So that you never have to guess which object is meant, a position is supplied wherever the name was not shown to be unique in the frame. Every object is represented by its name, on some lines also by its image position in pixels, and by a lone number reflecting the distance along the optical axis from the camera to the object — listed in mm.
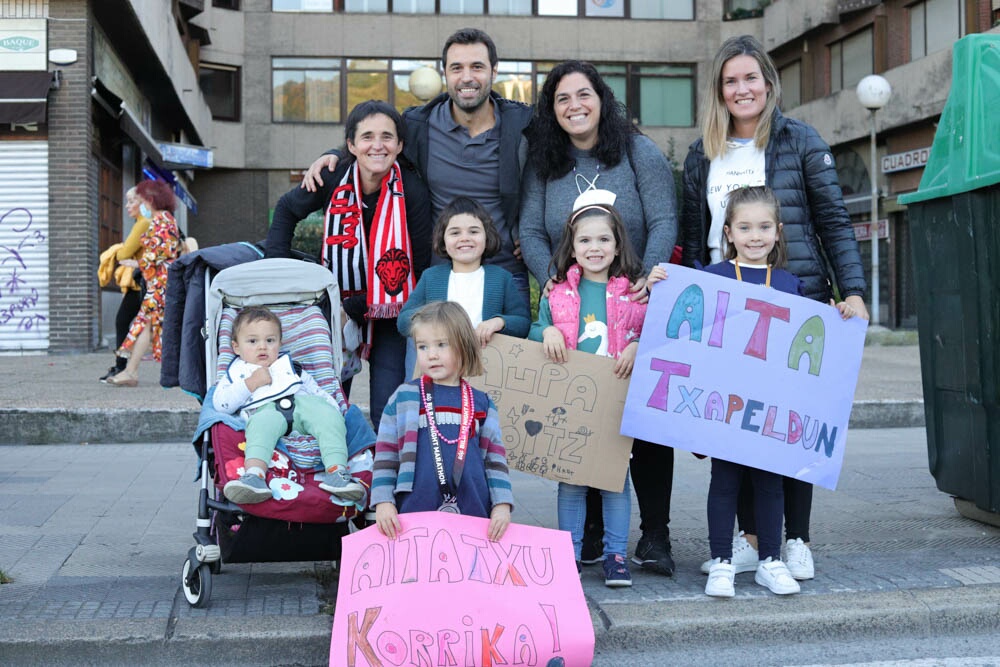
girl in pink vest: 4484
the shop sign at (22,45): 15805
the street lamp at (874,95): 21812
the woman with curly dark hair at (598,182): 4766
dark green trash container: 5066
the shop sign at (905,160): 26719
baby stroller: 4090
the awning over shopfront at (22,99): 15477
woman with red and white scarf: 4898
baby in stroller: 4137
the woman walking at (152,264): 10711
